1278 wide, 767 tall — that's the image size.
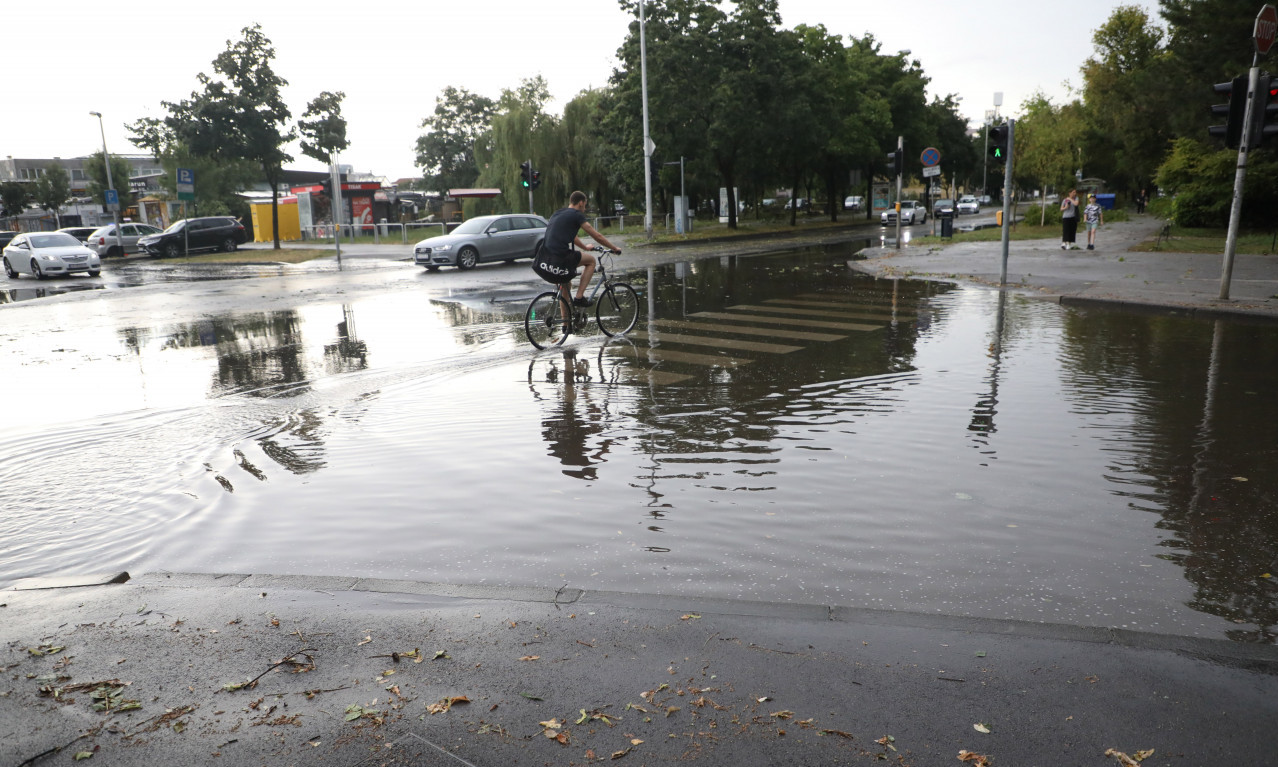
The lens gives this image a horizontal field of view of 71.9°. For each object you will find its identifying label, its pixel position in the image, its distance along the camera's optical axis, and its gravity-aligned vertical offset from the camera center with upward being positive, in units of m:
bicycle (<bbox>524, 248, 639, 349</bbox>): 11.78 -1.50
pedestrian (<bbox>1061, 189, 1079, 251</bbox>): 26.12 -0.78
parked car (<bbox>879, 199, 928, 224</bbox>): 53.84 -1.18
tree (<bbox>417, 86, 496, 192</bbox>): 100.94 +7.99
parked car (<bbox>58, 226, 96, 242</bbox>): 47.03 -0.98
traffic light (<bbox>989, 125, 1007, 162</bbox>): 17.59 +0.98
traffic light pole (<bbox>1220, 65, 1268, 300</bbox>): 12.72 +0.10
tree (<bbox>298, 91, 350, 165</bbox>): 36.06 +3.27
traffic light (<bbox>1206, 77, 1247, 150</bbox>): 12.88 +1.14
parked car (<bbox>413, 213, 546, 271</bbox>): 26.56 -1.15
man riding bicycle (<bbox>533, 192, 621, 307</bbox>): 11.59 -0.58
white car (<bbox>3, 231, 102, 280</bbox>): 30.56 -1.44
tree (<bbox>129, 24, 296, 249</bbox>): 35.09 +3.93
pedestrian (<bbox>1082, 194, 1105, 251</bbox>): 25.50 -0.74
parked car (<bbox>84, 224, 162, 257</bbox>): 42.62 -1.31
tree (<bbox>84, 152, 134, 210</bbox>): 71.56 +2.98
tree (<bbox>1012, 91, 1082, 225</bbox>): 45.16 +2.18
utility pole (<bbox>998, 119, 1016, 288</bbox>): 17.33 +0.22
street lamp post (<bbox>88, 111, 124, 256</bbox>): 42.63 -0.55
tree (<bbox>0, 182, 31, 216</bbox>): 77.11 +1.51
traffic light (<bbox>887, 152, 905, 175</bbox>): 32.60 +1.29
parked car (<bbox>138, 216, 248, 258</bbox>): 39.66 -1.19
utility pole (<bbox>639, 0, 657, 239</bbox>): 34.34 +2.34
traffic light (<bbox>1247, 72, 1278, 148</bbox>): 12.72 +1.12
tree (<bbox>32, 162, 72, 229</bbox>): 81.56 +2.20
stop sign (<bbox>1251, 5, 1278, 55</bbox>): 12.50 +2.22
